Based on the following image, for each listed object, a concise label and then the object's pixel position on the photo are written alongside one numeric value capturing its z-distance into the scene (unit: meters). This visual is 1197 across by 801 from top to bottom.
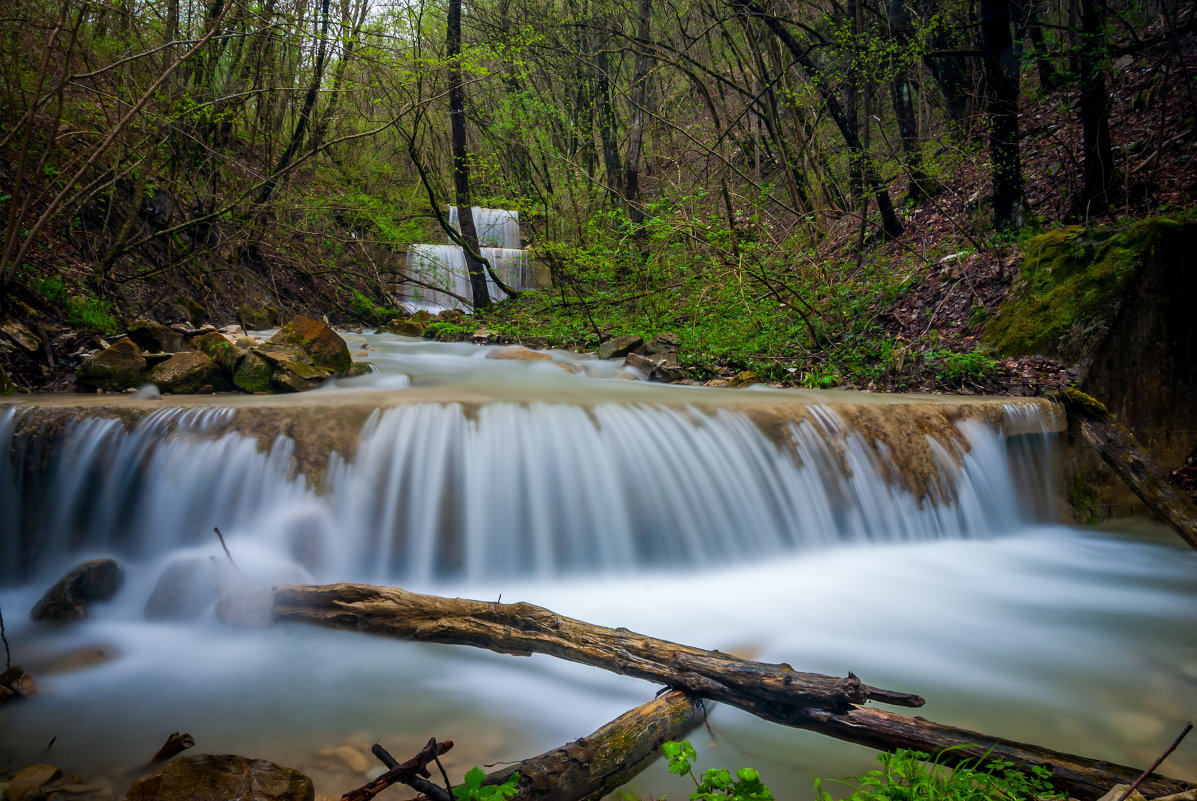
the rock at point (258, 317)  9.46
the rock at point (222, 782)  1.75
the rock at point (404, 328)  11.59
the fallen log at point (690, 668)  1.78
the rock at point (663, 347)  8.13
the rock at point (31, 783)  1.90
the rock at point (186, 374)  5.35
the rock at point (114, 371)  5.29
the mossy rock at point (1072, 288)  5.68
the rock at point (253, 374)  5.63
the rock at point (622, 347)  8.71
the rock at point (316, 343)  6.40
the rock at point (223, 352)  5.66
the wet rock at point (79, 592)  3.17
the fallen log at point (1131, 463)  4.42
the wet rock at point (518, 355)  8.90
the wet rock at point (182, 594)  3.22
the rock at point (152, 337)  5.96
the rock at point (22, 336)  5.53
